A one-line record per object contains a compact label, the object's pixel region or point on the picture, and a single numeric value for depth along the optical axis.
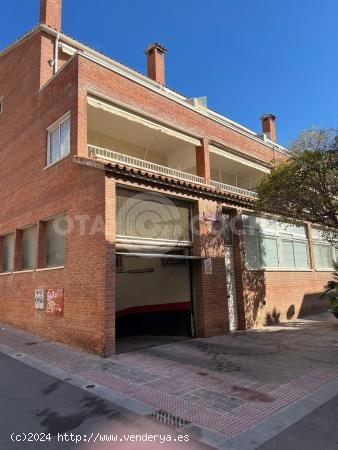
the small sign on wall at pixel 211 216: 11.25
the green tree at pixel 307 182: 8.69
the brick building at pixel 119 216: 9.19
